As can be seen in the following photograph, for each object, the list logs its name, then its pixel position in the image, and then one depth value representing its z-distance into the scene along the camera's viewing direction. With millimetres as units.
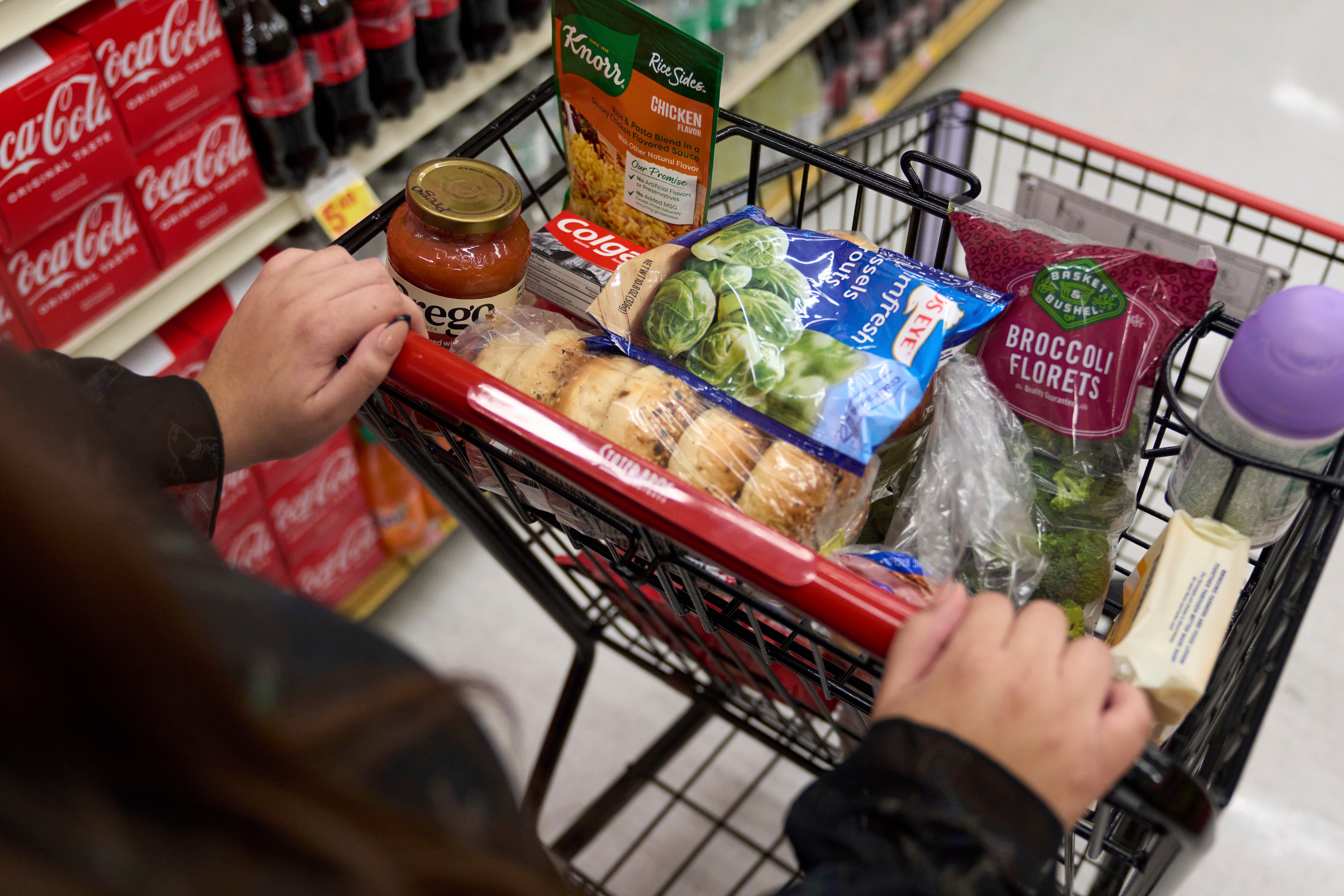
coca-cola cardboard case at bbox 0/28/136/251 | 1105
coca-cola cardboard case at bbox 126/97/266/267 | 1301
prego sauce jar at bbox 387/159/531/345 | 840
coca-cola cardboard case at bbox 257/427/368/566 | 1616
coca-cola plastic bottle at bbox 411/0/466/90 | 1593
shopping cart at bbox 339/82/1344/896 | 649
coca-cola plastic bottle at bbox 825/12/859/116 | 2508
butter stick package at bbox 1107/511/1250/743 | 660
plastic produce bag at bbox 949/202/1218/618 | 796
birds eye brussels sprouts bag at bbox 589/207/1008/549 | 755
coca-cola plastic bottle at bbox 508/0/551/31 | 1762
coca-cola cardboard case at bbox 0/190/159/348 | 1224
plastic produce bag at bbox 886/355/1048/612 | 794
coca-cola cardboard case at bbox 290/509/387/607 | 1773
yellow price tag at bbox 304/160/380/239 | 1482
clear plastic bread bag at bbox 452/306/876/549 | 752
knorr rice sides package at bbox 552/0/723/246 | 820
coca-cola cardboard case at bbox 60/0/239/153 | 1154
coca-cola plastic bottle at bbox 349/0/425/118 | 1521
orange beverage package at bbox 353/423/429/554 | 1794
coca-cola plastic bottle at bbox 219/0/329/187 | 1355
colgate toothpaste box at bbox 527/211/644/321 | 890
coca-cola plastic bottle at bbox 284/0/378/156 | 1433
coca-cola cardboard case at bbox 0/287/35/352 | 1217
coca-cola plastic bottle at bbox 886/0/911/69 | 2600
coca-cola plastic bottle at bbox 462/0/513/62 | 1657
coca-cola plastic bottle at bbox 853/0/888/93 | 2531
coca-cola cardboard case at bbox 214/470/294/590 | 1528
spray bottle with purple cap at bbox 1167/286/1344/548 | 691
